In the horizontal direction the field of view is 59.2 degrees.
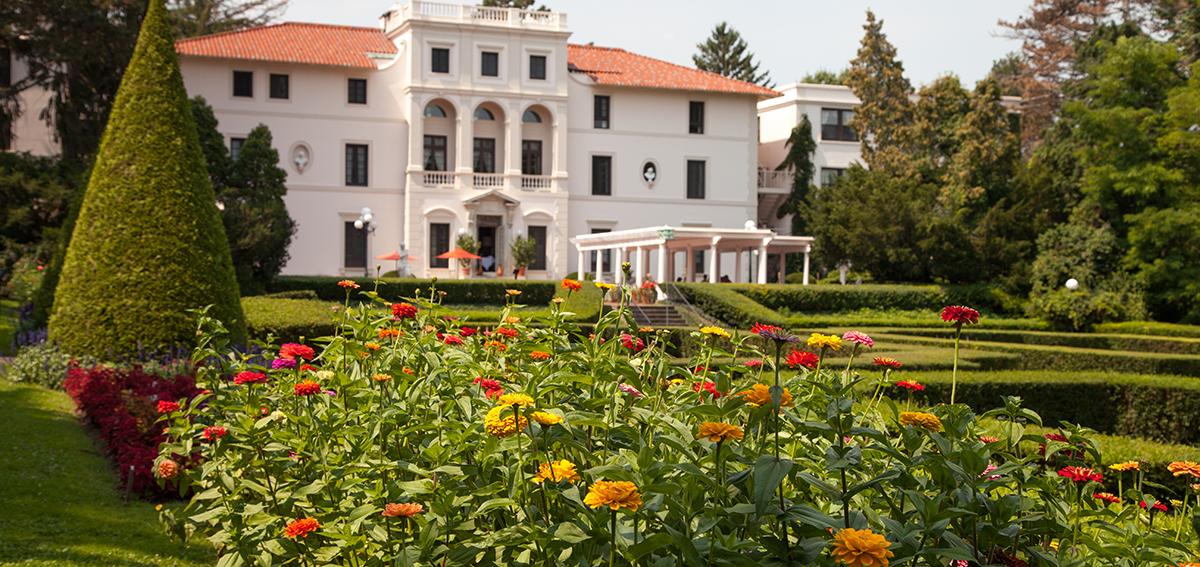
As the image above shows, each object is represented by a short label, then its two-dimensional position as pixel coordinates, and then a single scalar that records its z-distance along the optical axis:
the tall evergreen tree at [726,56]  62.19
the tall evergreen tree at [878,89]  39.25
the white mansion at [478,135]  37.66
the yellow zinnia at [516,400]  2.90
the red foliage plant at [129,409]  7.27
